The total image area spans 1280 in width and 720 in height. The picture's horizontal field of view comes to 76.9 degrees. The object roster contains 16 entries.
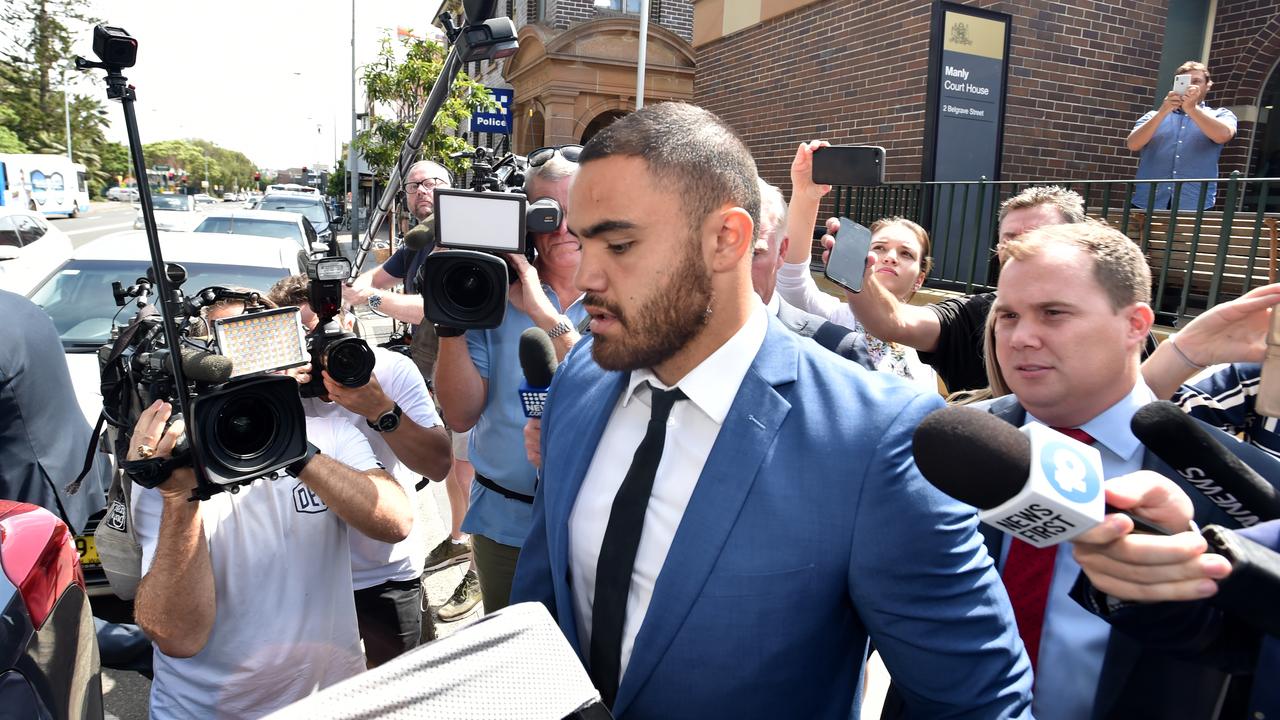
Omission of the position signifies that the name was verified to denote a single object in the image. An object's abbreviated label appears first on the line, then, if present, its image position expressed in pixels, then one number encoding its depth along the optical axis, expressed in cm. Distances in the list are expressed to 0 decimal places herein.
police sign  1332
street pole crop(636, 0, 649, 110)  1080
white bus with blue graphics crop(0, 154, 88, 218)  3356
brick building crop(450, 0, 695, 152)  1728
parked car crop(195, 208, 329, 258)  1018
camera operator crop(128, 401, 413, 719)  202
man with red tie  162
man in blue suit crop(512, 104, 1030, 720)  127
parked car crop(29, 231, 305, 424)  512
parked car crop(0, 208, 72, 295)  725
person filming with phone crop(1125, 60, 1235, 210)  596
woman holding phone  300
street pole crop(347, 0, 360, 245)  1728
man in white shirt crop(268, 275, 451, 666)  265
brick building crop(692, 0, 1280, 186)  828
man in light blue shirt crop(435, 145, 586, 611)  274
